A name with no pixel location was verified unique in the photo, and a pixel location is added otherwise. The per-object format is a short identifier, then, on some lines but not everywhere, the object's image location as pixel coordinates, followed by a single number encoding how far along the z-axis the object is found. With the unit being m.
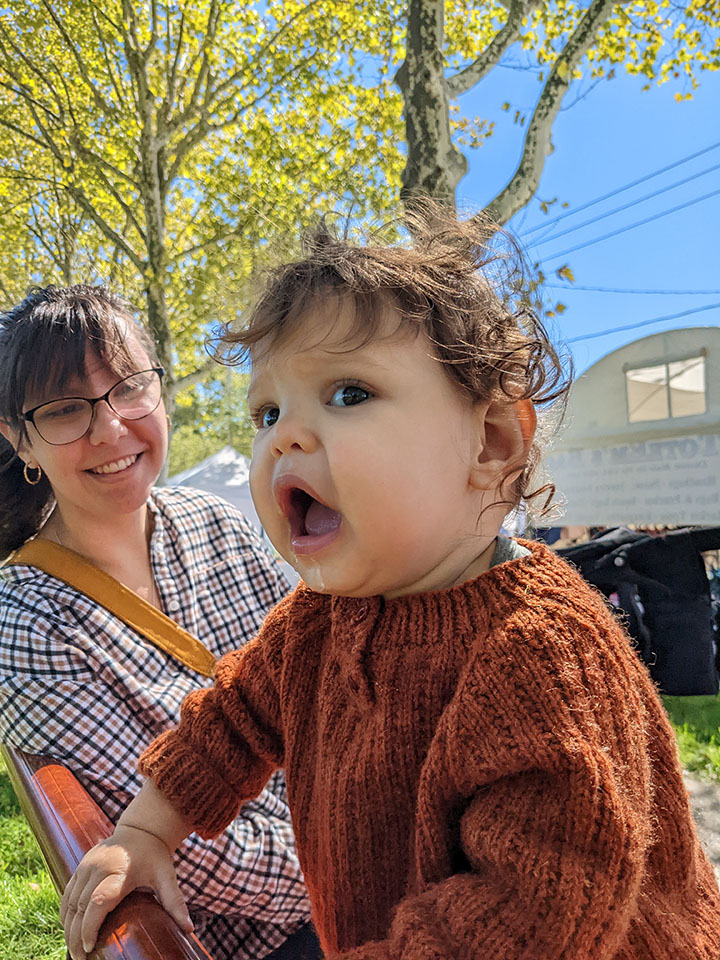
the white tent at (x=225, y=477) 10.63
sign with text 4.60
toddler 0.29
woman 0.56
